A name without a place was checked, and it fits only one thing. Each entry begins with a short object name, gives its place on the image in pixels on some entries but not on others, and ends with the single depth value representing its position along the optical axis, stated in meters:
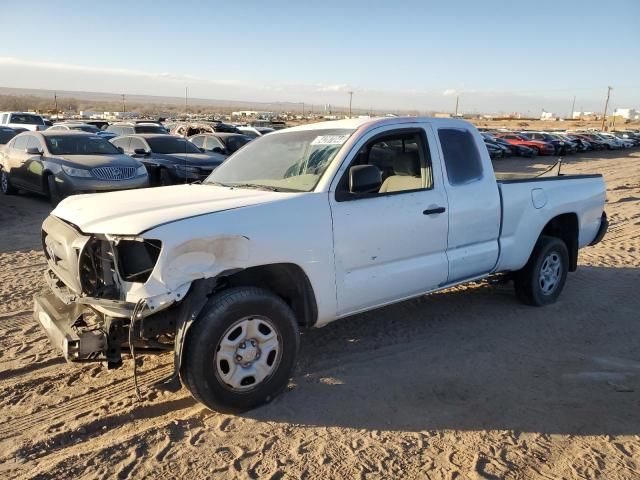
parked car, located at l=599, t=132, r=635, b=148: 40.83
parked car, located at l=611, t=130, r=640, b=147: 45.28
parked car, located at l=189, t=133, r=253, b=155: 17.12
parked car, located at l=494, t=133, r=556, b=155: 32.00
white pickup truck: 3.37
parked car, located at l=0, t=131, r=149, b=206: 10.77
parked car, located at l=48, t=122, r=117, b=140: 20.52
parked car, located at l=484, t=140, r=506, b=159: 28.71
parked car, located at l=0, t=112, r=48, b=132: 23.34
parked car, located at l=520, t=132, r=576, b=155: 33.84
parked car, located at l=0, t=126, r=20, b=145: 18.00
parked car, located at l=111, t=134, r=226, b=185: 13.12
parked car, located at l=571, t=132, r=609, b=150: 38.25
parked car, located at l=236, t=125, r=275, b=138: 26.46
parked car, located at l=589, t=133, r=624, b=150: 39.46
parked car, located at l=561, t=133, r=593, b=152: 36.28
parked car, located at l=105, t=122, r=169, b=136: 21.95
